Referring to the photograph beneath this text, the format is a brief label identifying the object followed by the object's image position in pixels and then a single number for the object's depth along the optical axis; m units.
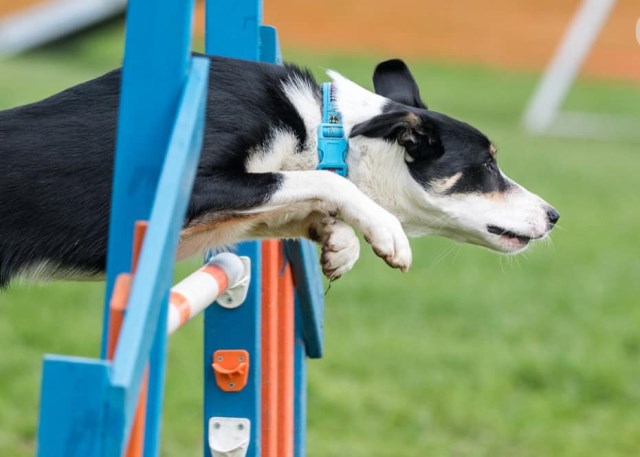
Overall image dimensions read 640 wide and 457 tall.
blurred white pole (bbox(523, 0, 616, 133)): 33.19
